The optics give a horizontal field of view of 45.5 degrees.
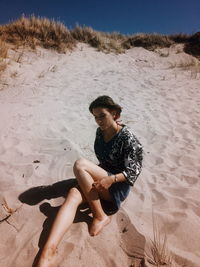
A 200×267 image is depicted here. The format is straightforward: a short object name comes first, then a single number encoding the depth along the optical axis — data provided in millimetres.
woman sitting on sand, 2414
